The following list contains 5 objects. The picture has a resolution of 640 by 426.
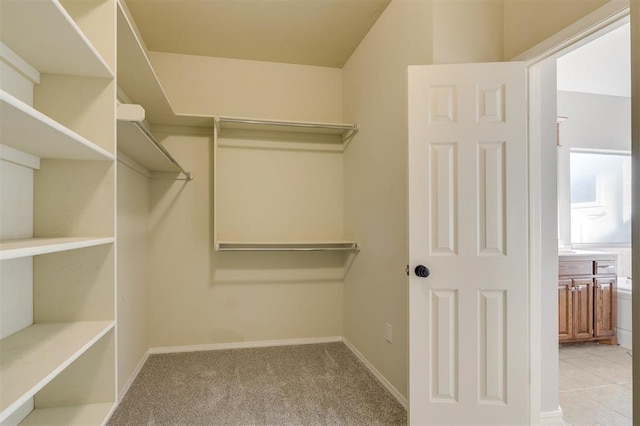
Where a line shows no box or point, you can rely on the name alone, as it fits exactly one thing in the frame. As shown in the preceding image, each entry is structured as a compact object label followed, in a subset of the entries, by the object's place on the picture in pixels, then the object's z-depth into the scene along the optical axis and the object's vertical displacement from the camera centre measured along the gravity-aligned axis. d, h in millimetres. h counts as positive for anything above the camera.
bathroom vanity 3277 -792
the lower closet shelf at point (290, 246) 2900 -273
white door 1809 -216
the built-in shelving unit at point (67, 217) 1093 -5
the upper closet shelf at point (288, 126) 2848 +791
